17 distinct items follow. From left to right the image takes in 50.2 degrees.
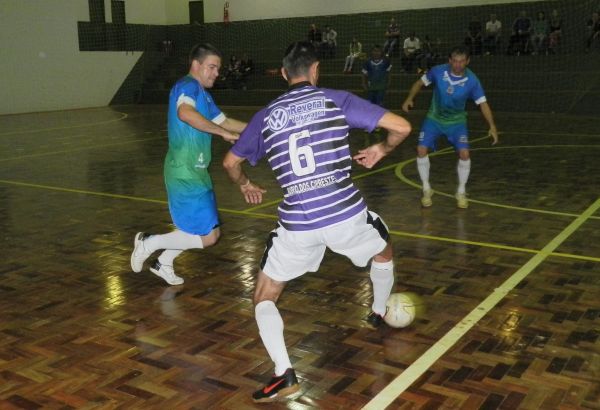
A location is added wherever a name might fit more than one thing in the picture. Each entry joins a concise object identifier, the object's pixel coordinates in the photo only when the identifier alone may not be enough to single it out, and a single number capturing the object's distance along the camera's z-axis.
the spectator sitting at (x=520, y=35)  24.36
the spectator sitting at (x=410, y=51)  25.88
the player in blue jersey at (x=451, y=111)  8.03
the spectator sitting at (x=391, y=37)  26.97
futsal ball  4.55
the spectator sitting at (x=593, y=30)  22.91
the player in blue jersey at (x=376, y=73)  18.41
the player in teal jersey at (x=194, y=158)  4.97
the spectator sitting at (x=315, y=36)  28.75
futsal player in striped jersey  3.55
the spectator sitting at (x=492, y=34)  24.94
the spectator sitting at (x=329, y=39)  28.62
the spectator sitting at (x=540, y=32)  23.90
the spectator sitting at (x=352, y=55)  27.42
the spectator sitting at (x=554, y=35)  23.86
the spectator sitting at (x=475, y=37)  25.52
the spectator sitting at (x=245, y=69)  29.04
